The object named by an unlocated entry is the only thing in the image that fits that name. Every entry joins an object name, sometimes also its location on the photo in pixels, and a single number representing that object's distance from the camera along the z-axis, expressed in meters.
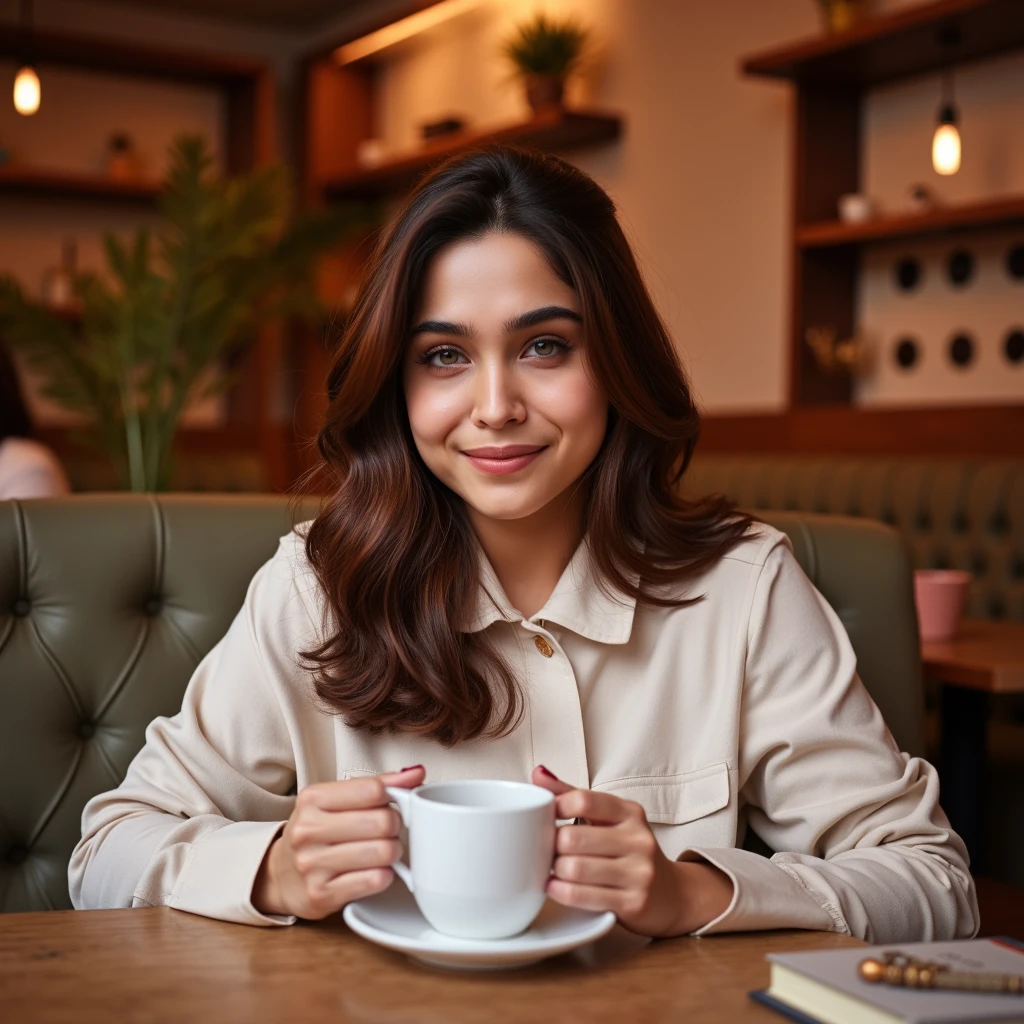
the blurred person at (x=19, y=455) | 3.19
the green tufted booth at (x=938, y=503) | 3.54
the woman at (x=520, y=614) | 1.28
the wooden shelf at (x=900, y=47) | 3.79
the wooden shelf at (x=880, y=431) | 4.03
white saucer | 0.83
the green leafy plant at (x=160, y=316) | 4.38
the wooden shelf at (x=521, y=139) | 5.40
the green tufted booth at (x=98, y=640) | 1.52
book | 0.71
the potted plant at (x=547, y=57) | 5.41
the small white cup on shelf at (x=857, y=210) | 4.38
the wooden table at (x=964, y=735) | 2.28
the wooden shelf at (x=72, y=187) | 6.48
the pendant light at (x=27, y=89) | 5.18
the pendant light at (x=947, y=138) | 3.95
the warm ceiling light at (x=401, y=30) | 6.42
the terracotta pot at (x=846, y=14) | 4.23
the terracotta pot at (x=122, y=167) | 6.87
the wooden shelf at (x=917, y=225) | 3.88
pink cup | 2.53
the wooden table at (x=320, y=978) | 0.78
